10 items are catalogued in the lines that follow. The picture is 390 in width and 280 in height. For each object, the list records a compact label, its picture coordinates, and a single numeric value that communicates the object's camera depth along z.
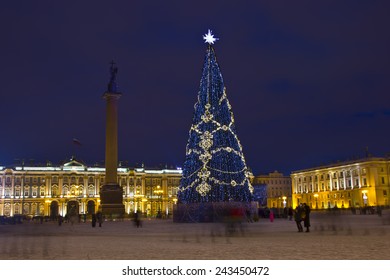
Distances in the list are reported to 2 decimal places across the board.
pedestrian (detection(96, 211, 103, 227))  36.71
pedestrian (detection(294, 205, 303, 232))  22.45
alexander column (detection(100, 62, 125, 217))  50.06
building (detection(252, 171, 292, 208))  131.81
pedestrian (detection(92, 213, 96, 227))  36.44
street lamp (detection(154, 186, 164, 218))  118.51
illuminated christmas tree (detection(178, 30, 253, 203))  34.91
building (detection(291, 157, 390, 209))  92.25
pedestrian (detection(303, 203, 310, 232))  22.43
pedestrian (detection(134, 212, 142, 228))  33.53
